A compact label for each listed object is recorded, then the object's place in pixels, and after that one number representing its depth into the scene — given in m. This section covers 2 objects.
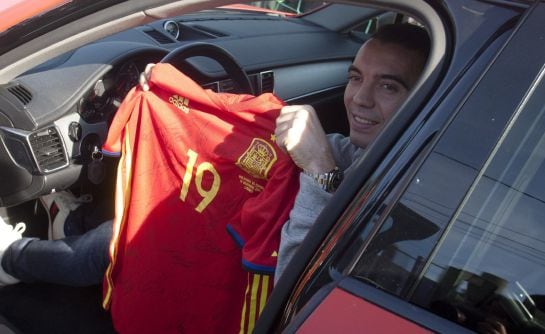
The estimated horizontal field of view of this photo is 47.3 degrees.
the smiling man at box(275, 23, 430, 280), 1.42
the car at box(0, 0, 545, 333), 0.98
